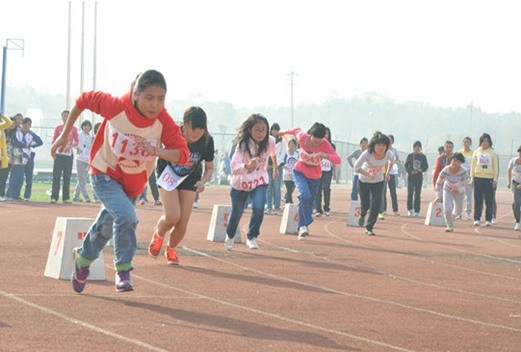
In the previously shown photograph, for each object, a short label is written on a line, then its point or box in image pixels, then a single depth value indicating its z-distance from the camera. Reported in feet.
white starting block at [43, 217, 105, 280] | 33.01
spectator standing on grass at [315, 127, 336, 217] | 81.92
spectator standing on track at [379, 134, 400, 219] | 92.02
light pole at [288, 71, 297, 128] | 443.32
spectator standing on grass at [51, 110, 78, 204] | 82.69
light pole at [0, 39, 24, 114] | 122.72
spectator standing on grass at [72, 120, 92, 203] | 83.51
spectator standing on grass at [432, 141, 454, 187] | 83.41
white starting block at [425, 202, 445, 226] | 77.71
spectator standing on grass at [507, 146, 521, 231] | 73.82
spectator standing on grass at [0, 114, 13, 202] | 73.97
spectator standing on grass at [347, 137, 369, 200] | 84.27
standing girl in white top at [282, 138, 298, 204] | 82.64
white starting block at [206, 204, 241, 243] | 52.39
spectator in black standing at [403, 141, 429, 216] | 89.56
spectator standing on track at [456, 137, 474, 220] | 85.46
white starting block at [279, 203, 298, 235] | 60.39
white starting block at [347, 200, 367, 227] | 71.26
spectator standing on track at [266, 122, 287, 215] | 82.28
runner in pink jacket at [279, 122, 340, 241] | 54.85
